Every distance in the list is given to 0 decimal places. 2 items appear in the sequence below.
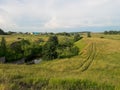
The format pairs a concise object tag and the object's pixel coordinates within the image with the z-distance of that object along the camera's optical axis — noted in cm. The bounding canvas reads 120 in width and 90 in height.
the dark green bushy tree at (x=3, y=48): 3308
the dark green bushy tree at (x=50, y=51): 3408
